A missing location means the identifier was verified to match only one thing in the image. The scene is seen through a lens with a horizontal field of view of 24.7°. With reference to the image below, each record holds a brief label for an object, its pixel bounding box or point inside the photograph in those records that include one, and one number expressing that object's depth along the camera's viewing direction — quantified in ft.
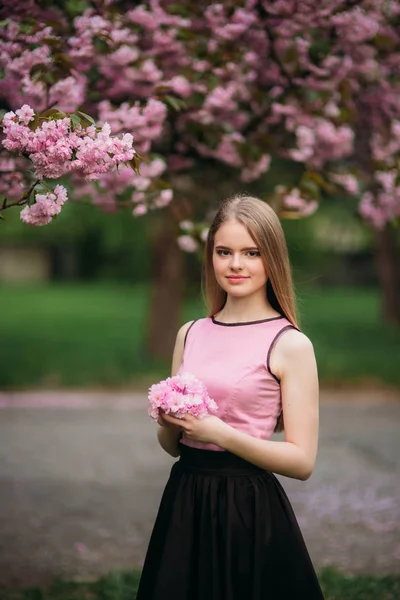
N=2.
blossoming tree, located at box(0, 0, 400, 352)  14.97
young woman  9.32
